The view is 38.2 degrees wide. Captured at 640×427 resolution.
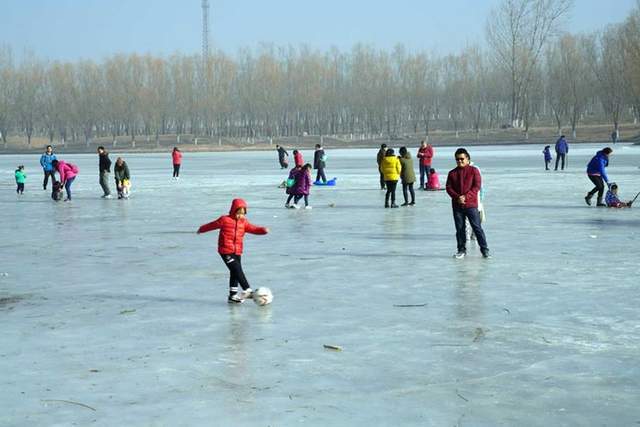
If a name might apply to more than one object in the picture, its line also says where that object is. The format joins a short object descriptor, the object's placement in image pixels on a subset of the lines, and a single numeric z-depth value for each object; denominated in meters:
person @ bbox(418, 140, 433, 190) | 25.53
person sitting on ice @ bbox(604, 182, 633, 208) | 19.02
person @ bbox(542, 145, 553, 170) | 34.36
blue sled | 29.06
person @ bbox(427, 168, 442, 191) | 26.19
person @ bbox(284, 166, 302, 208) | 20.41
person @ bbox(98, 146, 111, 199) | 24.84
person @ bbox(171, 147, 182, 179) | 34.91
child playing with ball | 9.16
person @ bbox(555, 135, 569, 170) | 34.09
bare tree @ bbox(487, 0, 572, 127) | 91.50
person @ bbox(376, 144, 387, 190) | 24.62
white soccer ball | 8.83
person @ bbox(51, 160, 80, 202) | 24.38
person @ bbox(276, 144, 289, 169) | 40.19
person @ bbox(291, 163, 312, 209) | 20.28
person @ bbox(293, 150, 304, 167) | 28.09
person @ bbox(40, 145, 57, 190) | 27.27
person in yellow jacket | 19.59
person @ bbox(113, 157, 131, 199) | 24.53
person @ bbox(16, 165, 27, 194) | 27.50
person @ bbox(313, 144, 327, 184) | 29.39
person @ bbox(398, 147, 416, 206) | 20.67
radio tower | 138.75
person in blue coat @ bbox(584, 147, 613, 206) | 18.64
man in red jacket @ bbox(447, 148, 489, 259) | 12.16
